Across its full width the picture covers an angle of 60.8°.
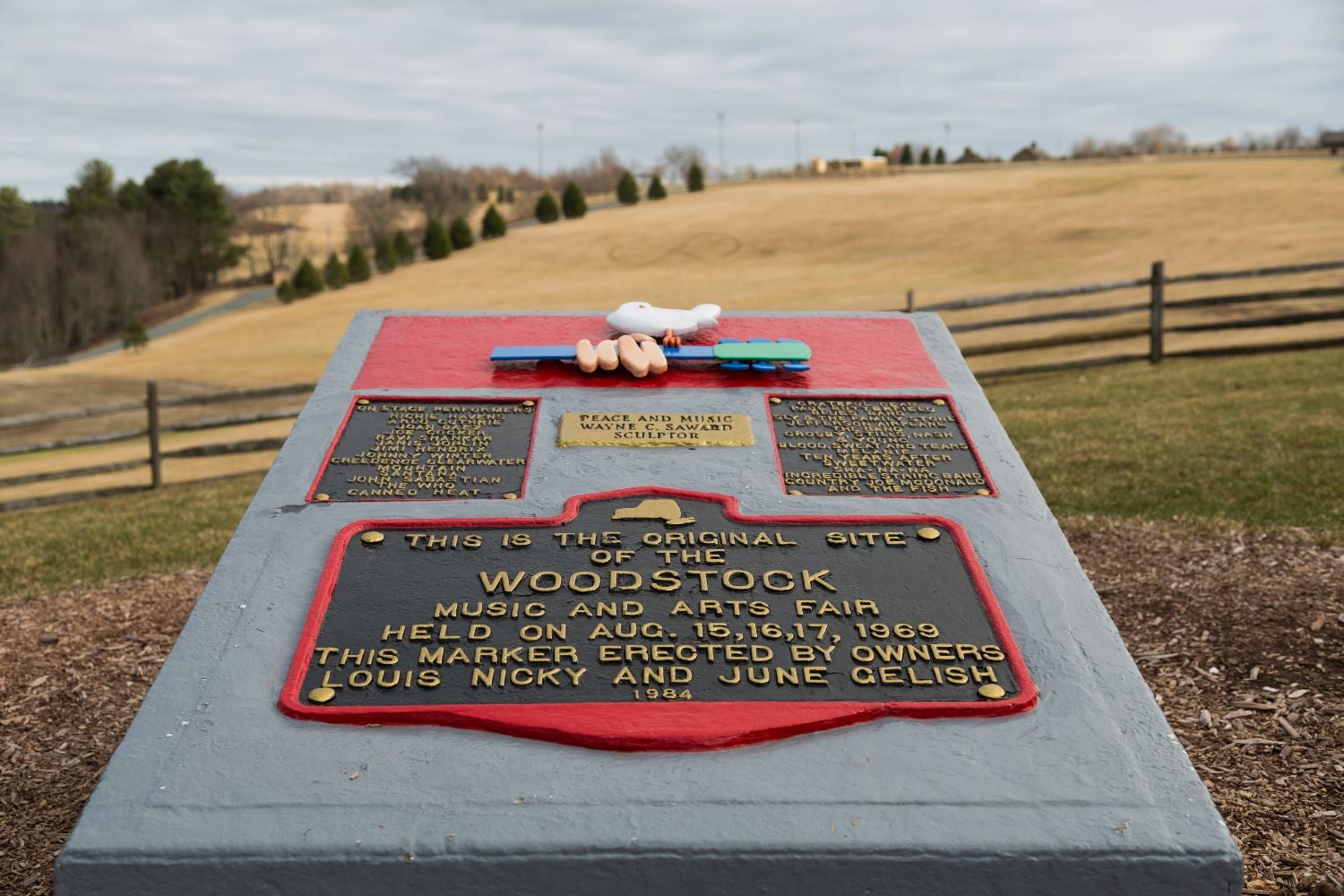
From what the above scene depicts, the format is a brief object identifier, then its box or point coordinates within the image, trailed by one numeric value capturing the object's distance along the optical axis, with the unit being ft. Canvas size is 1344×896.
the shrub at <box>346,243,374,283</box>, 185.88
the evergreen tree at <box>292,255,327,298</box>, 182.50
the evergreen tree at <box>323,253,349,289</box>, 184.55
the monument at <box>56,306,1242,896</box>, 11.10
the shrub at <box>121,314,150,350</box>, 170.60
